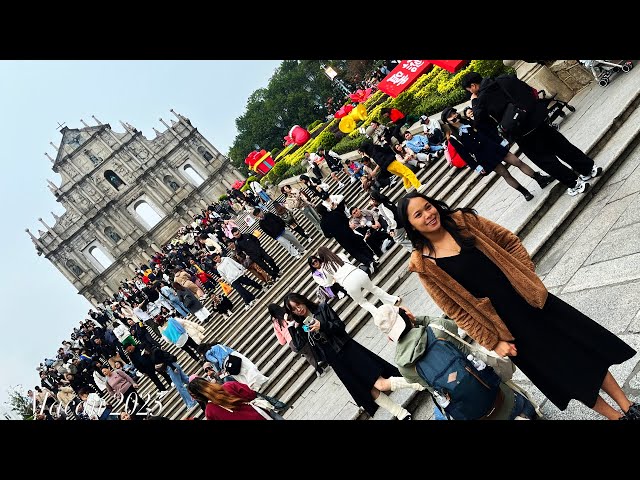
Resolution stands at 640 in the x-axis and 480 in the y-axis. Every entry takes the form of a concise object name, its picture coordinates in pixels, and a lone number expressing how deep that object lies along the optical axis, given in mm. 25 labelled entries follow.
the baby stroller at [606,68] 9156
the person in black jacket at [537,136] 6285
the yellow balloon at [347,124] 19047
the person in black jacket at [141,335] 12762
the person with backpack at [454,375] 3615
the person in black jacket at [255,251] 13266
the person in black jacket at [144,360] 10884
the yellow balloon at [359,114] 20428
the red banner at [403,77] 20438
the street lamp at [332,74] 38281
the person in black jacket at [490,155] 7223
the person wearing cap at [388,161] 10398
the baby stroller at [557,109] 9547
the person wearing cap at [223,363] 6990
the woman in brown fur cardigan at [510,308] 3178
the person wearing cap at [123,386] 10414
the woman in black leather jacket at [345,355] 4996
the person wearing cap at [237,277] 13250
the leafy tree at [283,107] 63625
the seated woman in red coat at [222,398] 4543
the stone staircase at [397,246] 6668
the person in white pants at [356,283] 6145
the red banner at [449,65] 13055
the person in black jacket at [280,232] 13023
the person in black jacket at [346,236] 10156
